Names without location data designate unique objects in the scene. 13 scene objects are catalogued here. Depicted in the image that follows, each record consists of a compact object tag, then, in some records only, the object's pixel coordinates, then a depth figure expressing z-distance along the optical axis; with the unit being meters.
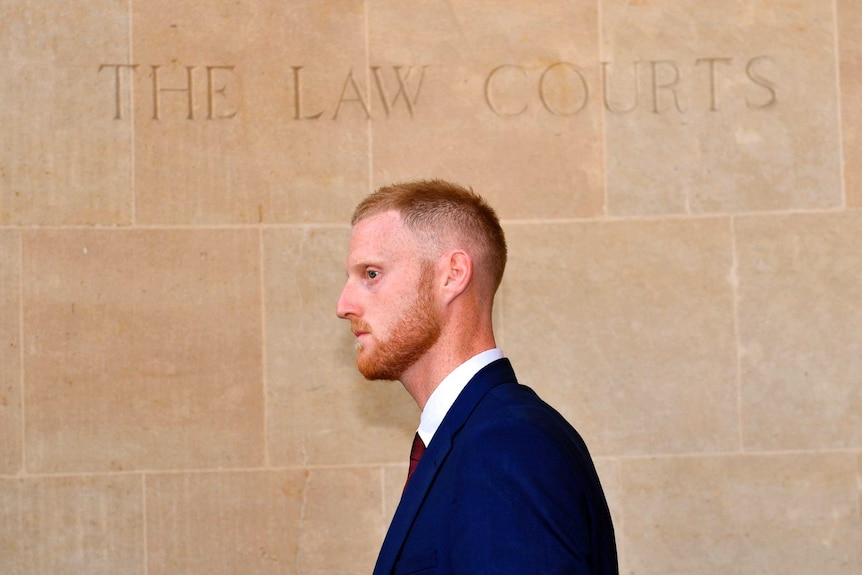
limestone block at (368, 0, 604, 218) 6.34
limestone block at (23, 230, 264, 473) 6.11
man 2.26
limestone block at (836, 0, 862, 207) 6.40
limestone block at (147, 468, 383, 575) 6.09
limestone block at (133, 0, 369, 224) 6.25
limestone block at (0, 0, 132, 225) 6.20
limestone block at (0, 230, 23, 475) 6.07
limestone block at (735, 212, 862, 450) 6.28
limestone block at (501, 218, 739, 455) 6.26
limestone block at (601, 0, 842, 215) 6.37
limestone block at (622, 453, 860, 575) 6.21
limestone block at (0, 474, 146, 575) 6.03
